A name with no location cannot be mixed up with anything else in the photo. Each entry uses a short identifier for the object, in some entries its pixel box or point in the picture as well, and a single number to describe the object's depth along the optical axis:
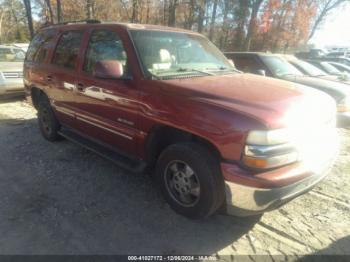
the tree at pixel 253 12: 25.86
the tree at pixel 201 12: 26.19
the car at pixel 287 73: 6.57
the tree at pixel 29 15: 18.08
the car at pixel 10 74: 8.62
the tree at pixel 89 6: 20.67
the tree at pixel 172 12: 22.31
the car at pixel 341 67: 13.82
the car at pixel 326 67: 11.22
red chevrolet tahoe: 2.62
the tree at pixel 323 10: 30.01
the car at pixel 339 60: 18.02
